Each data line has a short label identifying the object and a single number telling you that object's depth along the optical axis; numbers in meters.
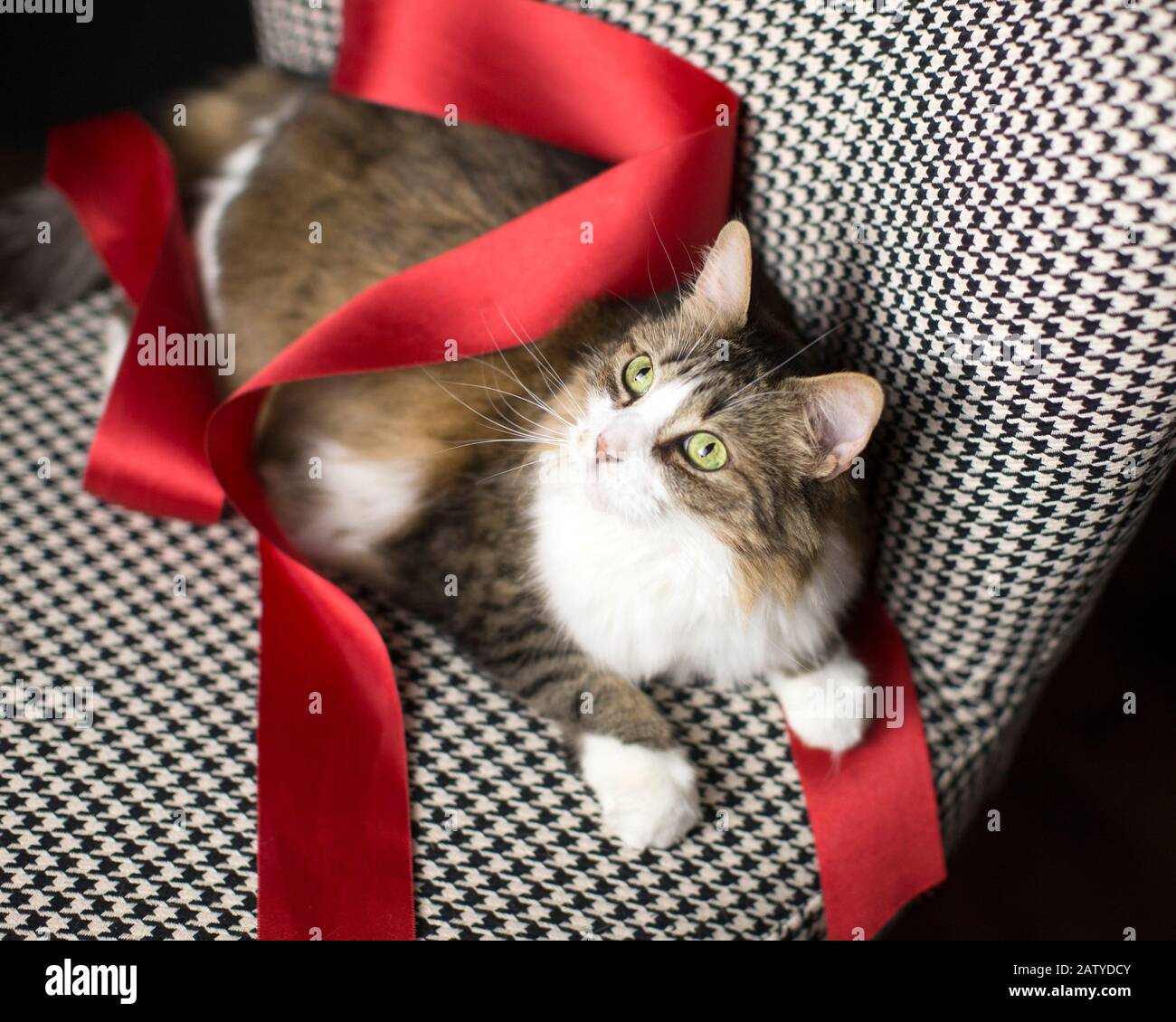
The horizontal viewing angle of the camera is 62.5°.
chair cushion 0.80
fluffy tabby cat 0.92
